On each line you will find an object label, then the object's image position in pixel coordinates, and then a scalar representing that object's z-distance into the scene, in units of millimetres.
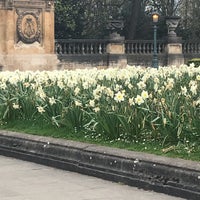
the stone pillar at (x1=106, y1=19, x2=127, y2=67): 30969
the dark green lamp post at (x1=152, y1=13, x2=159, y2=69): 27702
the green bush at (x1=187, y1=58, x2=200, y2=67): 28795
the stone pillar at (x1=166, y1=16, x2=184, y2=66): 33031
